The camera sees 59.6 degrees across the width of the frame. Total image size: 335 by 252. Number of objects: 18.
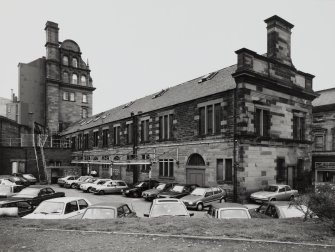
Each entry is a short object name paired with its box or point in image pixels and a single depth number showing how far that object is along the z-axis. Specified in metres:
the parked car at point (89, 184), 27.38
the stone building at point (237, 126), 21.36
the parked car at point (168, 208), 12.07
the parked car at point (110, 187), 25.85
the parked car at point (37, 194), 17.48
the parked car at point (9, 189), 22.63
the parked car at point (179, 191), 20.15
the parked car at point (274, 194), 19.87
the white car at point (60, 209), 11.98
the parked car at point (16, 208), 12.04
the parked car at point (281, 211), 11.75
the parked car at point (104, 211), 11.38
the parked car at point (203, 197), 17.88
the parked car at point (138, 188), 24.53
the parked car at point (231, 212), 11.41
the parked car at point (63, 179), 32.77
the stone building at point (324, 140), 33.58
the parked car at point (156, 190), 21.77
